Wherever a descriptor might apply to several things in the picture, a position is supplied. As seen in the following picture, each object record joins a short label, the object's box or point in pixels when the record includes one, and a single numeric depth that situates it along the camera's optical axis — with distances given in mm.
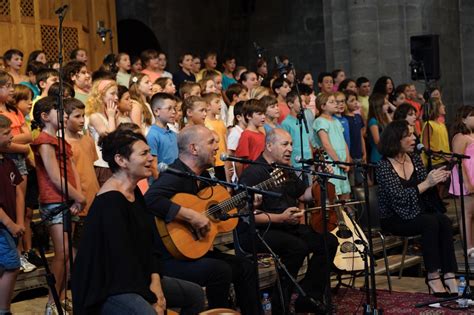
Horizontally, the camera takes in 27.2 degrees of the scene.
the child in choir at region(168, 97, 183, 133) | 9359
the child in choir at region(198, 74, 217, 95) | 11424
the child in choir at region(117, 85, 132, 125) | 9242
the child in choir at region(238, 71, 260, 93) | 12875
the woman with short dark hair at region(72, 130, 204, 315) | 5832
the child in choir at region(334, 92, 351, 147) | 11500
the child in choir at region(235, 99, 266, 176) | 9938
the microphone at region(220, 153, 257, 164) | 6145
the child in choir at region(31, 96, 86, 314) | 7566
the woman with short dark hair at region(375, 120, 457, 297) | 8812
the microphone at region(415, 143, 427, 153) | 8041
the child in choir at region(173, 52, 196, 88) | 13594
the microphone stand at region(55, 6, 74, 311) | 6620
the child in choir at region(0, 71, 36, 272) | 8180
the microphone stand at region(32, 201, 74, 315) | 6320
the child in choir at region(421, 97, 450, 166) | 12641
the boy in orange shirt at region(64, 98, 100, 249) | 7941
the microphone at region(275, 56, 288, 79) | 9859
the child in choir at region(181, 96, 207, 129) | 9398
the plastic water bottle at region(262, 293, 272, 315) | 8200
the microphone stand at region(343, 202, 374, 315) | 7325
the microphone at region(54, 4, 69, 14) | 7393
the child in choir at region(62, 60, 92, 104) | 10000
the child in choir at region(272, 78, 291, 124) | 11992
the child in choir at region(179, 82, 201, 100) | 10586
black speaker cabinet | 12633
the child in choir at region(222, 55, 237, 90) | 14242
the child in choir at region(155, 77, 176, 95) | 10523
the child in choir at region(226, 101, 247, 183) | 10156
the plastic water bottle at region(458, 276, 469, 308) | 8297
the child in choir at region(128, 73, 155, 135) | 9609
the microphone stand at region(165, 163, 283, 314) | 6098
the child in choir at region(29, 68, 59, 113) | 9868
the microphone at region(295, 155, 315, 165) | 7219
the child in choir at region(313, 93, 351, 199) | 10930
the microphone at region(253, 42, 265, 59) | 11141
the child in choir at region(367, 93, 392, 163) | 12945
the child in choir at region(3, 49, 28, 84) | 10977
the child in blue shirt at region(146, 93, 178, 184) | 8844
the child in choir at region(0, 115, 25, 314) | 6965
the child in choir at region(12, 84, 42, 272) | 8453
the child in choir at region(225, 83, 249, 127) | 11812
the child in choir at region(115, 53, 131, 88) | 12242
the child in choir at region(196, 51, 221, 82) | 14391
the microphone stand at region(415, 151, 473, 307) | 8211
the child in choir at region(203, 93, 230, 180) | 10000
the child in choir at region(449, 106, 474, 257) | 10258
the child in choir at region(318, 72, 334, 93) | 13930
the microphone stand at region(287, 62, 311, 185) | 9365
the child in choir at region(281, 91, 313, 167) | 10820
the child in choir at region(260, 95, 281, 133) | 10453
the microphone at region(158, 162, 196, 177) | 5863
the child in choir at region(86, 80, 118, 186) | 8797
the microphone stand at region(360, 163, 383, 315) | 7258
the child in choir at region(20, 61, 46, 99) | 10555
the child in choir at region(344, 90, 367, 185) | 12344
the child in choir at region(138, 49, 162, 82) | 12734
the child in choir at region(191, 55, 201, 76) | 13805
